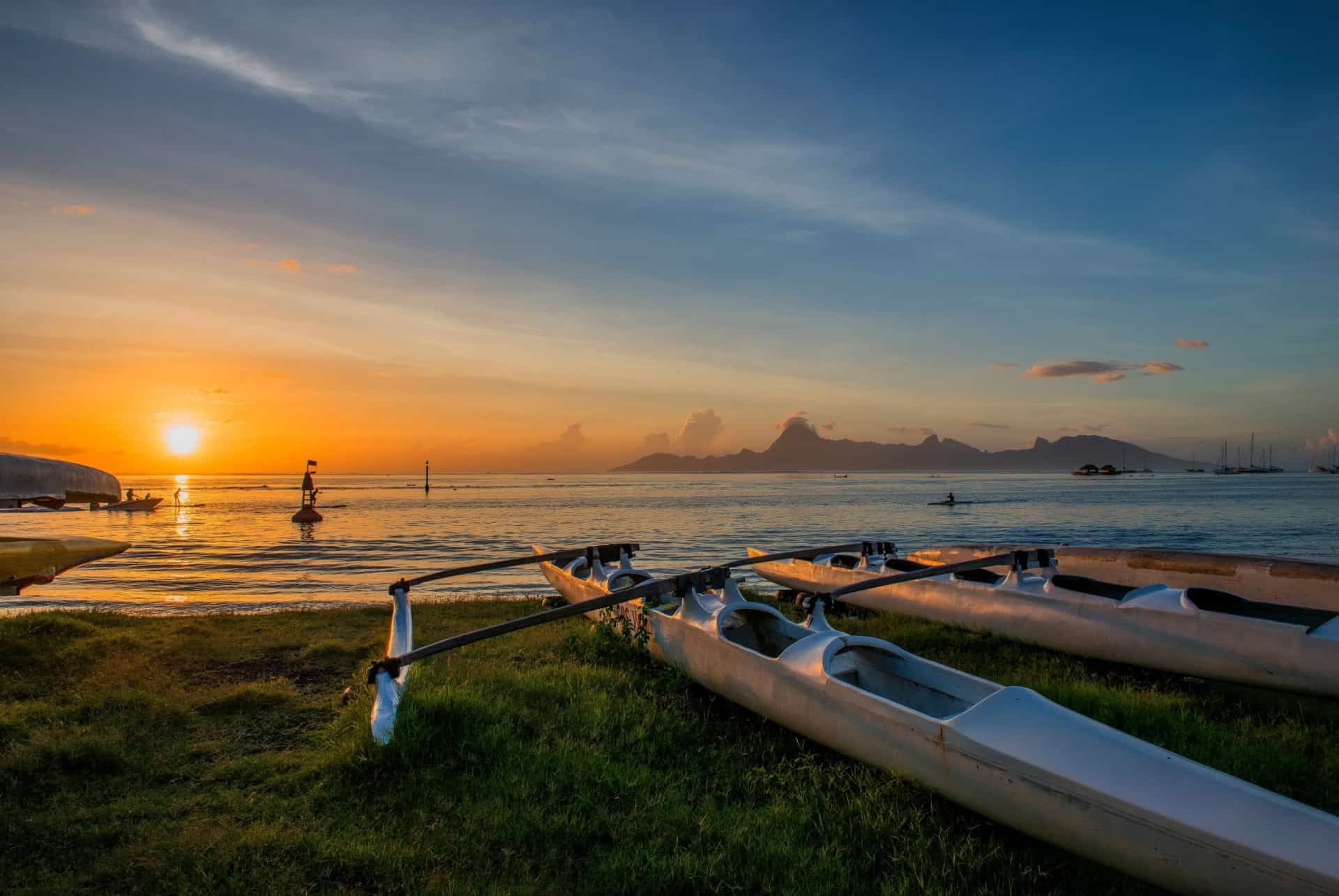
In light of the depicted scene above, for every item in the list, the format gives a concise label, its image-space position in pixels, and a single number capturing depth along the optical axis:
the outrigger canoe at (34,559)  7.35
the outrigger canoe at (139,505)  49.66
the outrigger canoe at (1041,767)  3.01
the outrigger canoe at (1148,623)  6.31
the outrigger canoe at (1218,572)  8.32
